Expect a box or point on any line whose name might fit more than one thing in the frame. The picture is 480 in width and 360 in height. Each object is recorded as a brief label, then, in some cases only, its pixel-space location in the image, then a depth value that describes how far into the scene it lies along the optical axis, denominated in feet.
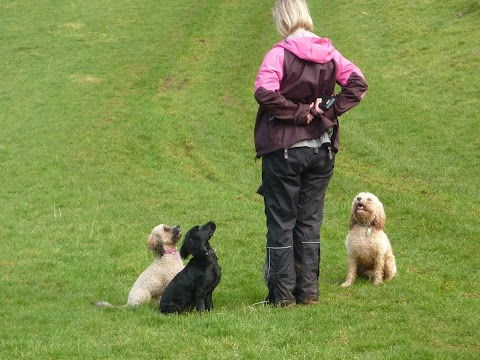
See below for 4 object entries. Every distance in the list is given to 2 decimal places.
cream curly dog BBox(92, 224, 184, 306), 64.49
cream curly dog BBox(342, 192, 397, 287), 69.10
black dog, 58.85
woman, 56.44
